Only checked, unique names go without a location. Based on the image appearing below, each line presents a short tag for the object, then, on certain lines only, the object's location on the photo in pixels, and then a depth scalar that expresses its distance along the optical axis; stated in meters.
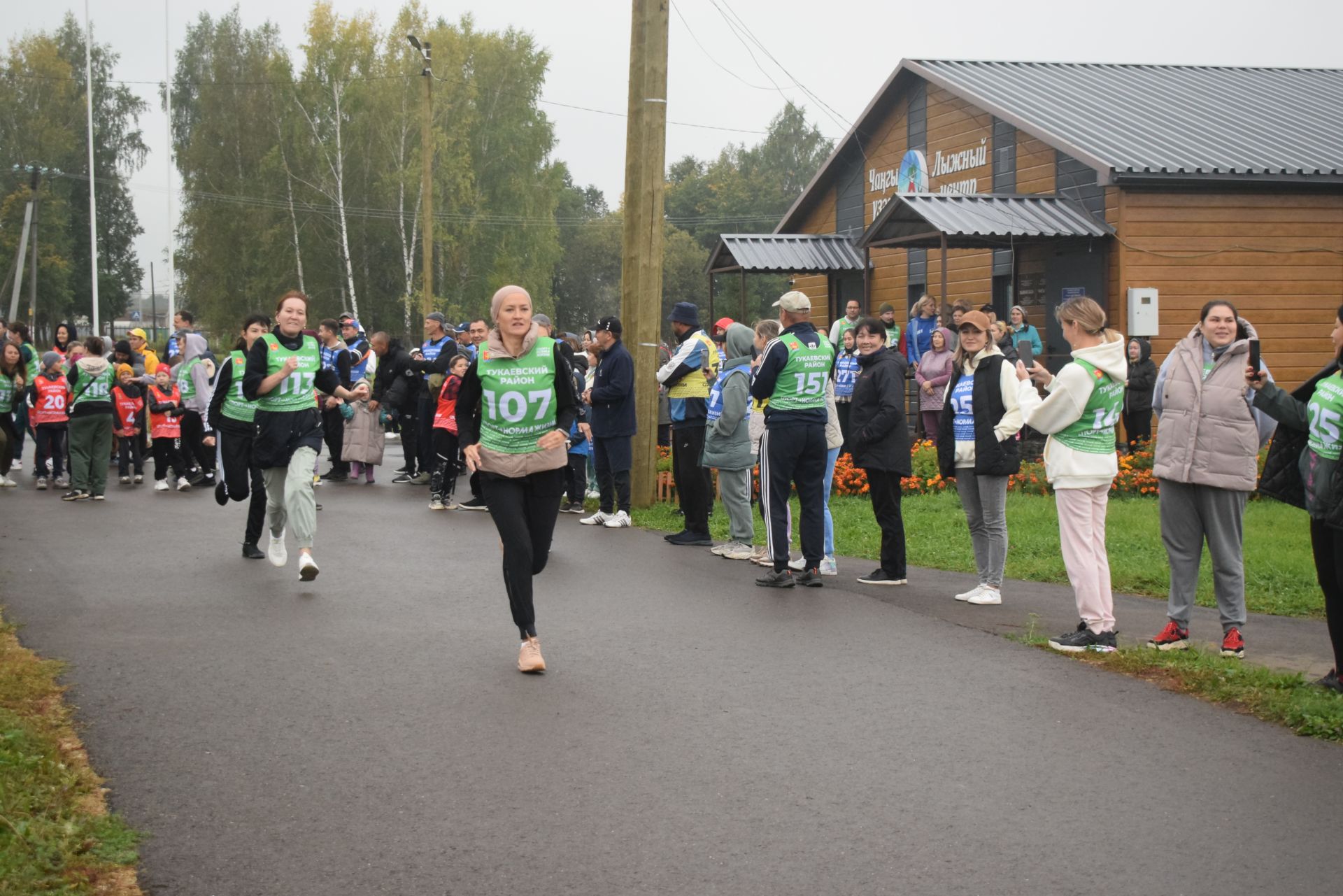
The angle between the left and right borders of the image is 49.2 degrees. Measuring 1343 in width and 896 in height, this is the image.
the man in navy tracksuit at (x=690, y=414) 12.83
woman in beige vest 7.64
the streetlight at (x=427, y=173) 35.78
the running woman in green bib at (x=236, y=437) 11.44
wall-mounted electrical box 20.41
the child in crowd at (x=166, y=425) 16.97
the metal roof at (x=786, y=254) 26.30
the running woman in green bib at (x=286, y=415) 10.38
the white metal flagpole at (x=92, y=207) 52.06
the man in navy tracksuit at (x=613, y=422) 13.79
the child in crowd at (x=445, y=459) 15.27
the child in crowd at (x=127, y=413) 17.80
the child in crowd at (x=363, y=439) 17.84
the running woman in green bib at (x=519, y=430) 7.63
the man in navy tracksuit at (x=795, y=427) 10.20
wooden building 20.81
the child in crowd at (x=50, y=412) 17.59
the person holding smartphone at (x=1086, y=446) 8.01
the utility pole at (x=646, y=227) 15.41
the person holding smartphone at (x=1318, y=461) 6.85
